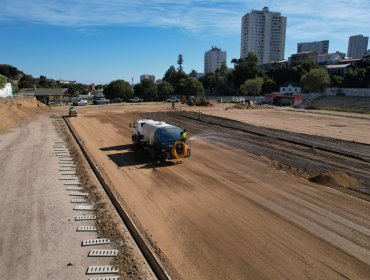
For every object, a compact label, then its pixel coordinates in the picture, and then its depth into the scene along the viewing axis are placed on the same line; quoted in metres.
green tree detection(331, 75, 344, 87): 104.38
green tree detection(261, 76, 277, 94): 117.95
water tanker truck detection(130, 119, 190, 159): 19.67
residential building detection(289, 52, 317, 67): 150.62
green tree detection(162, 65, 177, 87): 142.93
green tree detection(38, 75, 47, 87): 149.06
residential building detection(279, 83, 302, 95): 109.71
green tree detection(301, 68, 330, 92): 98.56
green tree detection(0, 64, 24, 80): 139.88
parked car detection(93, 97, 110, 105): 85.31
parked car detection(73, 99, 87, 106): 79.44
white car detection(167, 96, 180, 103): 91.29
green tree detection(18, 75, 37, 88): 141.14
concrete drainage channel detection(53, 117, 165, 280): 8.55
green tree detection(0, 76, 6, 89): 60.08
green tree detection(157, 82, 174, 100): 108.31
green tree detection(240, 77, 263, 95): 106.12
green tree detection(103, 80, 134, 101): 100.94
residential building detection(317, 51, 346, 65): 161.38
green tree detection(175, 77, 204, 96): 108.75
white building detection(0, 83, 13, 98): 69.19
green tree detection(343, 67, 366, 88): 96.25
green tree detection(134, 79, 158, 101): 105.44
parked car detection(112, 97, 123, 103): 94.49
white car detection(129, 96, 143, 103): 96.14
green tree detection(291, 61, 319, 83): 120.68
